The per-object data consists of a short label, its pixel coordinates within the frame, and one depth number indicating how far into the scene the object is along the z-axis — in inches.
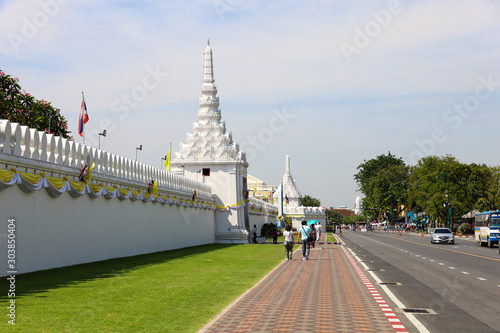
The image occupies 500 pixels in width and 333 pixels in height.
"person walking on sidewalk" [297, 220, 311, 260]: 1198.9
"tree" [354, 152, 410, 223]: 5506.9
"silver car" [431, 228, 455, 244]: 2187.5
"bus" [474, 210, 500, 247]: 1881.2
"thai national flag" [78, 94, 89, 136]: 1112.2
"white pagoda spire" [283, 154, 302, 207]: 5182.1
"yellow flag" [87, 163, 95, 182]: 1074.1
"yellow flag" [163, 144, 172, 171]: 1883.4
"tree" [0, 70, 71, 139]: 1776.6
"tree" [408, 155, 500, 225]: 3599.9
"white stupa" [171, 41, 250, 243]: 2285.9
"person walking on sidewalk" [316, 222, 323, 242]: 2135.3
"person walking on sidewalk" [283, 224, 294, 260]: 1188.5
